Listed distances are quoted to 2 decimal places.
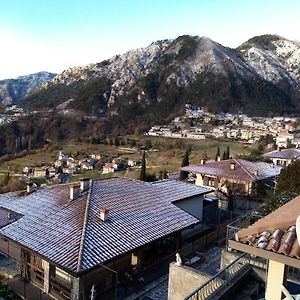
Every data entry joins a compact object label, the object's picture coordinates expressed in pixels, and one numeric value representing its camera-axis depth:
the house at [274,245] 4.72
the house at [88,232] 12.84
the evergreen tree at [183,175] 34.53
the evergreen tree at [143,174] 34.28
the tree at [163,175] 40.25
